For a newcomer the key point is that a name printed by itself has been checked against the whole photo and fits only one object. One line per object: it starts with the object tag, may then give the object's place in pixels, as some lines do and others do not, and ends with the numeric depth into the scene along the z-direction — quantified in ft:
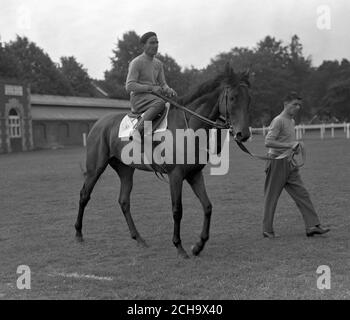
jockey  24.18
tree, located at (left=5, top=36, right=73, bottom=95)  241.35
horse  21.42
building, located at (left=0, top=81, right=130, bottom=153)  159.12
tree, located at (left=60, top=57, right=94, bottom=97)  279.28
